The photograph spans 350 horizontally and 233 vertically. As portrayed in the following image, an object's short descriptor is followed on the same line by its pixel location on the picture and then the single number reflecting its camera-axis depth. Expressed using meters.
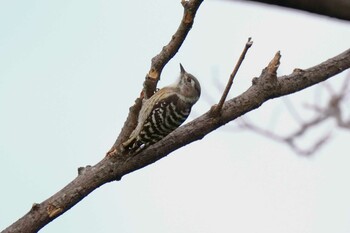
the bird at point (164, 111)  9.98
